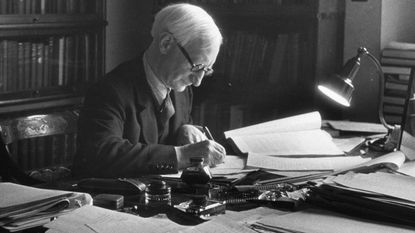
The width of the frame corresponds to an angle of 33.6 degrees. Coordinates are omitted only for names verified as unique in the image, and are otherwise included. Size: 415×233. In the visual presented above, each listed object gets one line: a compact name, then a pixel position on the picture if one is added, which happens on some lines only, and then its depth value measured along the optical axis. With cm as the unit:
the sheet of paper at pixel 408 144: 221
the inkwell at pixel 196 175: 170
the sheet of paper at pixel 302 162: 198
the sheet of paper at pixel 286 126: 240
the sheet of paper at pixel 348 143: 239
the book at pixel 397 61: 314
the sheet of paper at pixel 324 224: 136
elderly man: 209
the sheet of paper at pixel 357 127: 268
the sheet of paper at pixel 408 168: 194
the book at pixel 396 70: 313
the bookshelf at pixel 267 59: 334
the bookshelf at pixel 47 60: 258
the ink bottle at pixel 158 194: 160
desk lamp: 237
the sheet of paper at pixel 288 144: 223
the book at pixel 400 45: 317
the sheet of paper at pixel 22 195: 140
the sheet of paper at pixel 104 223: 131
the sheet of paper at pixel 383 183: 152
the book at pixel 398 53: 314
